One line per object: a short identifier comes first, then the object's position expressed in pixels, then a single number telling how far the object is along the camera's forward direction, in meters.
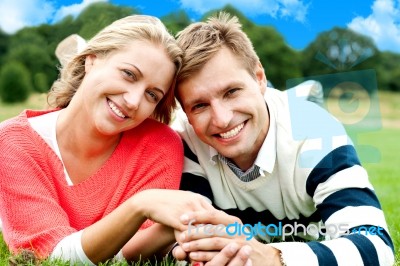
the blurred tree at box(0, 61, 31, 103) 19.12
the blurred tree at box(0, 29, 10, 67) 17.49
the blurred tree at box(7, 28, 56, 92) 15.81
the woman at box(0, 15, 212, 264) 2.16
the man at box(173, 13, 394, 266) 2.01
